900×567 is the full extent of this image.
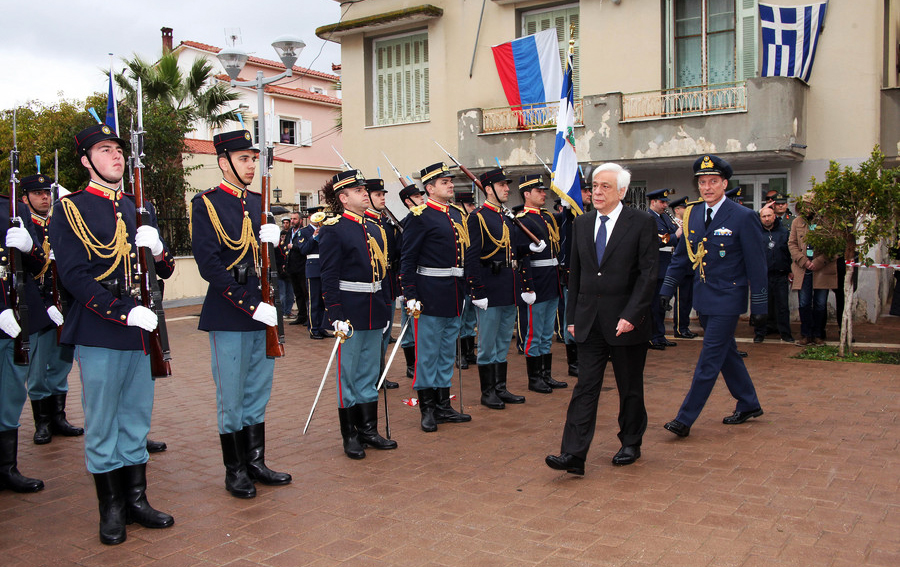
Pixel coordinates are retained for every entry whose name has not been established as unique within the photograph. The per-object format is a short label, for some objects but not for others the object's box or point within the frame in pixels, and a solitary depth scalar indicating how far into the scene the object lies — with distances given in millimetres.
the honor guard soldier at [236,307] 4980
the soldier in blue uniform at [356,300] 5895
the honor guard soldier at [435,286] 6738
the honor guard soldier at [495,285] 7457
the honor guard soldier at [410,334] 9047
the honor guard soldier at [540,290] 8086
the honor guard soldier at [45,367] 6336
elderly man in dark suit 5316
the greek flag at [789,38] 13797
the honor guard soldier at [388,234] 6215
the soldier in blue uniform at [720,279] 6219
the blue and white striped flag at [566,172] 9109
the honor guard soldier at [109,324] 4426
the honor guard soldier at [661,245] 10977
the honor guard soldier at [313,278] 11797
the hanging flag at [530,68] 16109
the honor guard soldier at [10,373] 5262
